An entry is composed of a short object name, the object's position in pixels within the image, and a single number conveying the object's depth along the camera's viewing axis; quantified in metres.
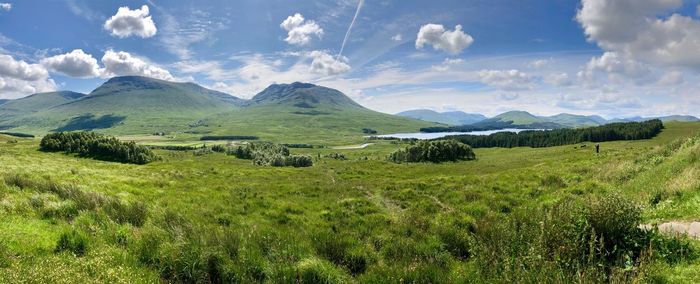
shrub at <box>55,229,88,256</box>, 9.10
